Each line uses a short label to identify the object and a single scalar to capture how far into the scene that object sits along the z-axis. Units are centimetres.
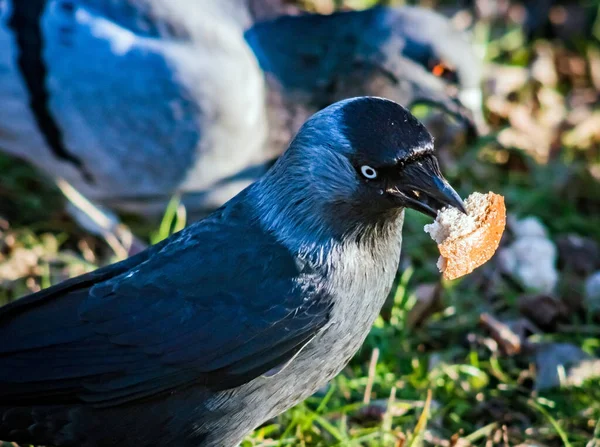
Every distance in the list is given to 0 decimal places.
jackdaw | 536
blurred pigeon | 873
